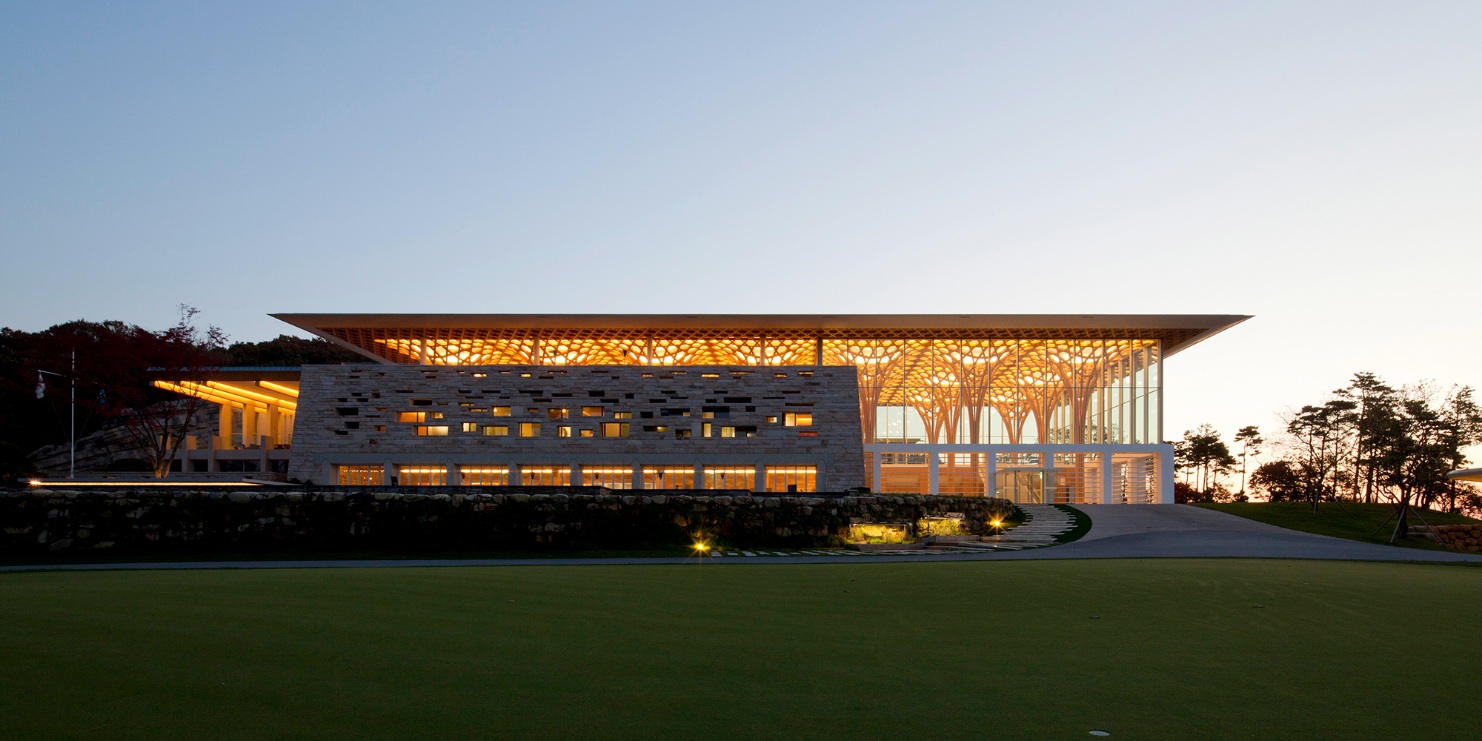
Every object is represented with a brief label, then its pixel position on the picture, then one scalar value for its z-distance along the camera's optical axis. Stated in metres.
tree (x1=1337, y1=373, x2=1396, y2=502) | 39.78
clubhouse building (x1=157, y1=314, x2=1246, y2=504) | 45.25
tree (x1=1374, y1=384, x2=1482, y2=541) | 31.11
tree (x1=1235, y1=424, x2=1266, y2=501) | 72.94
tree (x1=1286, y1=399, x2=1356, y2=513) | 54.97
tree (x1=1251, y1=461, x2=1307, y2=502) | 66.25
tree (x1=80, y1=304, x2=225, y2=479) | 40.84
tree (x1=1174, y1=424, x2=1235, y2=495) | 72.44
